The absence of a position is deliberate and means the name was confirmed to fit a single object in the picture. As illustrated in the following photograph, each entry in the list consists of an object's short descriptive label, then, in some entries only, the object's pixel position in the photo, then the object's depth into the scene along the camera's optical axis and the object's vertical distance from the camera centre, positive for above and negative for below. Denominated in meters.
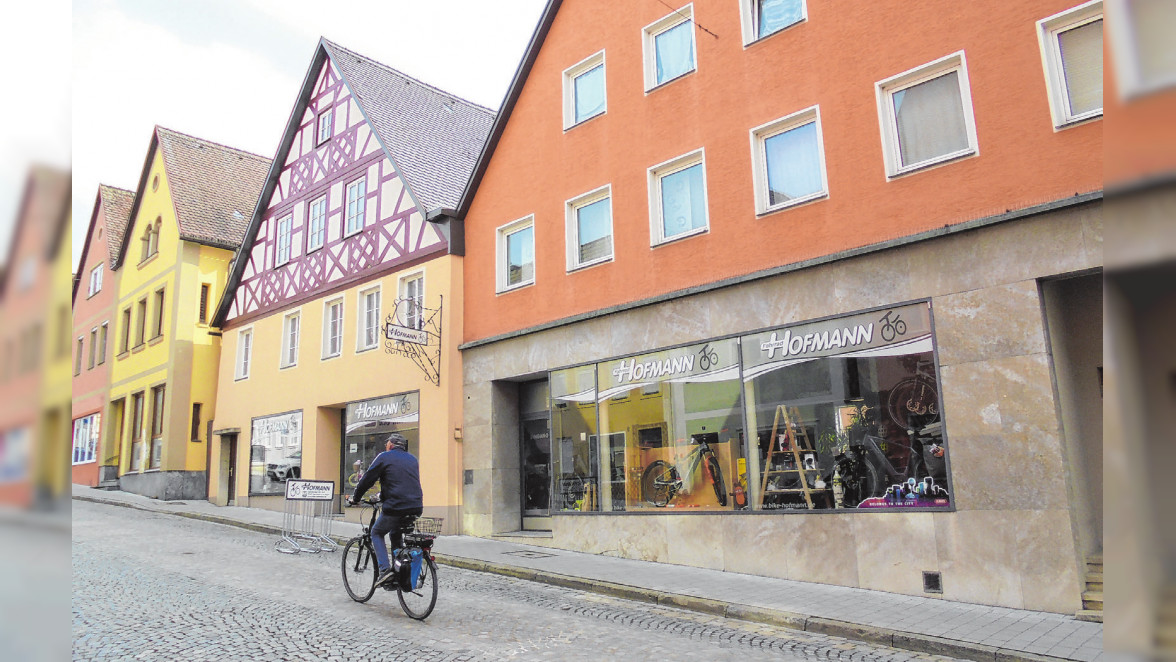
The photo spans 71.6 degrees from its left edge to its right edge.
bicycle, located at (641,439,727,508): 11.86 -0.07
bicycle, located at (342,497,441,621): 8.19 -0.96
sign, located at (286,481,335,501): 14.95 -0.11
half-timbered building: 16.98 +4.56
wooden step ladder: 10.77 +0.26
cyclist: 8.60 -0.13
